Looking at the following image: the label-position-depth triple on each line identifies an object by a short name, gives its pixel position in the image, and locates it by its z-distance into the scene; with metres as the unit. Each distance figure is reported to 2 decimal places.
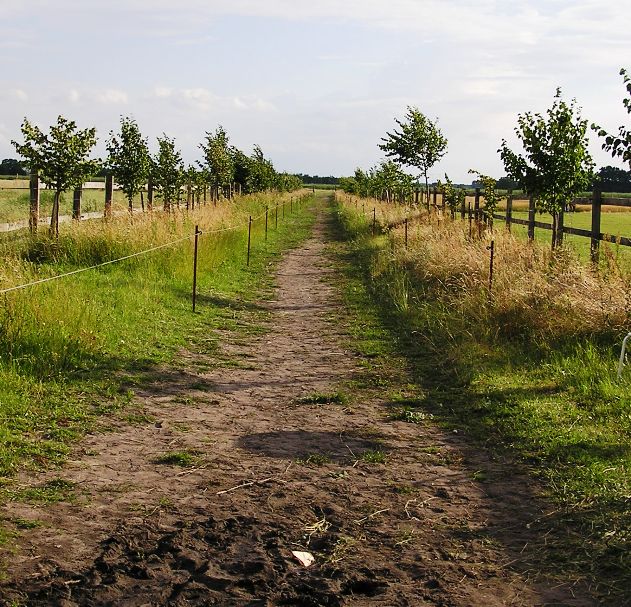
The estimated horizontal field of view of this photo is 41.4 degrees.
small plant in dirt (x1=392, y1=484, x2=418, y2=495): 5.74
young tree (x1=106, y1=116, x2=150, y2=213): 23.36
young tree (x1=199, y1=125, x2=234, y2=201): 39.28
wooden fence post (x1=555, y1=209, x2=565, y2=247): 14.23
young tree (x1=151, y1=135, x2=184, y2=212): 27.83
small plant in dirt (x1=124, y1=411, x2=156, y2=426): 7.23
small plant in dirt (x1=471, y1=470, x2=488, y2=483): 6.01
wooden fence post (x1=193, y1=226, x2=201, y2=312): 12.97
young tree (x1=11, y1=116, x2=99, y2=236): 16.38
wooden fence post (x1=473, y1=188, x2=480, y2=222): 22.10
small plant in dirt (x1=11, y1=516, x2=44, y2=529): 4.92
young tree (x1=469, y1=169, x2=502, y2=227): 20.70
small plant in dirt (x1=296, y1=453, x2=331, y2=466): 6.31
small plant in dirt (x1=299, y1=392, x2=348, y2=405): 8.20
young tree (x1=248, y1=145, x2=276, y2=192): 50.25
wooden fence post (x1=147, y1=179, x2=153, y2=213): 24.80
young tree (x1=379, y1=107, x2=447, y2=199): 36.53
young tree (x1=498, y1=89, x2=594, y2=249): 14.14
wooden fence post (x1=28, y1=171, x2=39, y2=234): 16.23
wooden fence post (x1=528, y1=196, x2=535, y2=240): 16.97
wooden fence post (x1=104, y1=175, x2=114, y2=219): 18.91
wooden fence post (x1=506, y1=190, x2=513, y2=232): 18.84
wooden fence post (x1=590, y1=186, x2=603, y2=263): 12.77
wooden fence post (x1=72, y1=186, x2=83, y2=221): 18.03
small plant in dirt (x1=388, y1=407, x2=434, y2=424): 7.61
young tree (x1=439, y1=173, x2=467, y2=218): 25.28
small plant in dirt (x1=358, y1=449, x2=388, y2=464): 6.41
